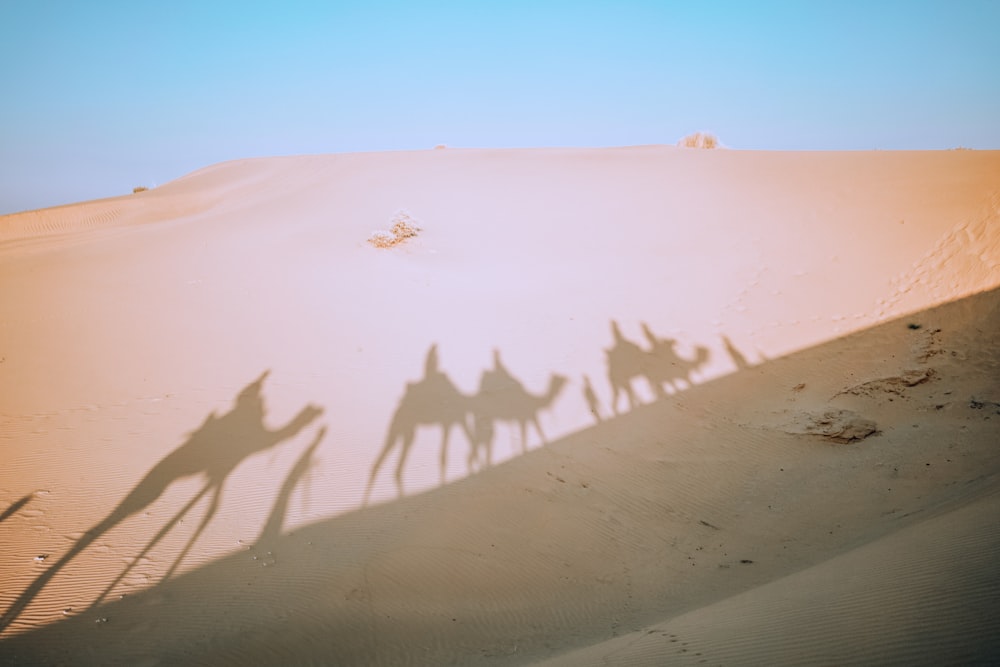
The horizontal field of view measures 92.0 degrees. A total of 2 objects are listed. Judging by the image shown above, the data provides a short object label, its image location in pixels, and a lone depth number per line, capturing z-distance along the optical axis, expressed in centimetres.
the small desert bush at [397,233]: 1393
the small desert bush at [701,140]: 3266
